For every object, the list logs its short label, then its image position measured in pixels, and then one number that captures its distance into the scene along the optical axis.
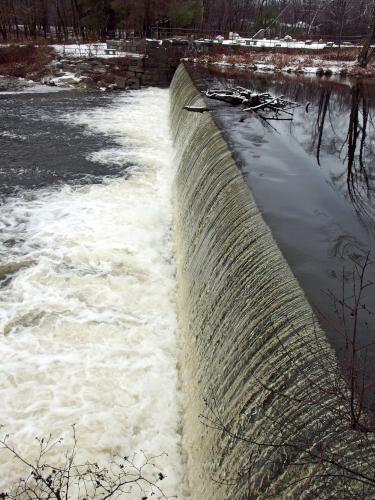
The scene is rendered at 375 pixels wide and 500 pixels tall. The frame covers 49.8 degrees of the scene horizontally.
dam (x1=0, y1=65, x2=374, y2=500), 3.01
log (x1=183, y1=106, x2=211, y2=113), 11.74
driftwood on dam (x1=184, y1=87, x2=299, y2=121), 13.45
